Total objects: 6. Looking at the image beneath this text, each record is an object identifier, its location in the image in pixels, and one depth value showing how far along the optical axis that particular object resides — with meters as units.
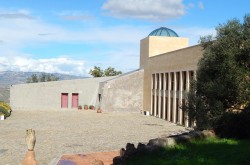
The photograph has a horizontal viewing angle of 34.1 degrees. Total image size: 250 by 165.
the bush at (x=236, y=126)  14.95
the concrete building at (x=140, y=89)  36.35
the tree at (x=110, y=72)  67.31
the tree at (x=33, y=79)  82.12
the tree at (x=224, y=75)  16.50
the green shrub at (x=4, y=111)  37.25
